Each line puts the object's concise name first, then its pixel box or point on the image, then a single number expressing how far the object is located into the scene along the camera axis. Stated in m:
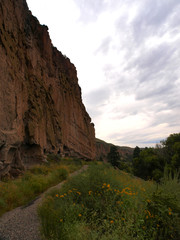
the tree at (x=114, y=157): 42.47
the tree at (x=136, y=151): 48.42
